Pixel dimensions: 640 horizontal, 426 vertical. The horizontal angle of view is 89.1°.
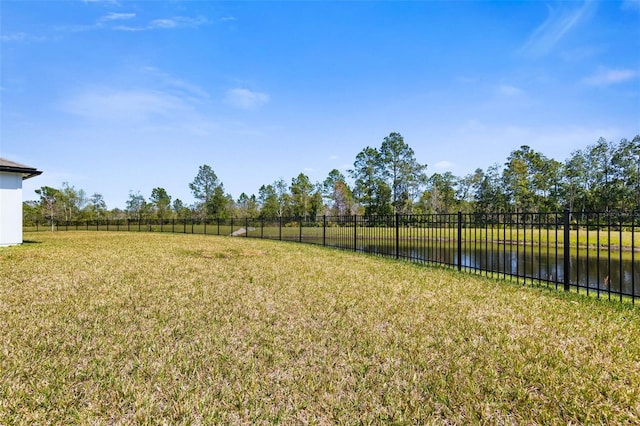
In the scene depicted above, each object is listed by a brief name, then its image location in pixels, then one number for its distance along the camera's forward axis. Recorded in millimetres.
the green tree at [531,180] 41500
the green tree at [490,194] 44116
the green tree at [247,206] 48250
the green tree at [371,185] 42094
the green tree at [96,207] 46284
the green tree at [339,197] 46938
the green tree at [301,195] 44750
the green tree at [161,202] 46012
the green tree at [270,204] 46000
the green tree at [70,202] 41656
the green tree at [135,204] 49000
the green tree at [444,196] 50344
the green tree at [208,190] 47344
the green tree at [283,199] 46097
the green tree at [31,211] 38875
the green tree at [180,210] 47628
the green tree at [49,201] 39844
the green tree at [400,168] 41688
